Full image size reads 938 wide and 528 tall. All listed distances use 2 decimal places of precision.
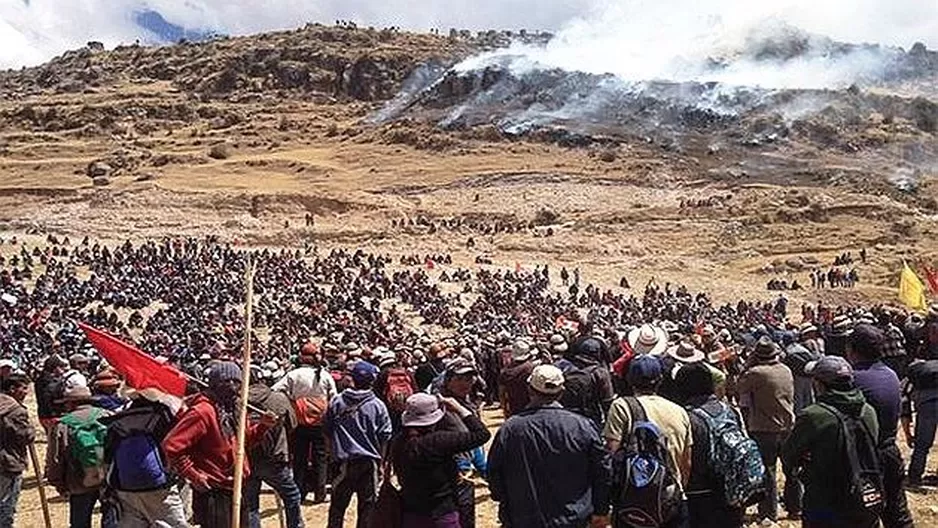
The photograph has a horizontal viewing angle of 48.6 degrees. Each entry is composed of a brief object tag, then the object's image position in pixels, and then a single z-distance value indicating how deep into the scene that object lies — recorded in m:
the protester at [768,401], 7.06
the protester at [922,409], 8.37
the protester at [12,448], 6.73
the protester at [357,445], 6.71
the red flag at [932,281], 22.00
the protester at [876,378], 5.79
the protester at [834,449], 4.89
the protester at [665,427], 4.95
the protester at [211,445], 5.54
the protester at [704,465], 5.11
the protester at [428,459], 5.07
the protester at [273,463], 6.57
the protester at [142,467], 5.43
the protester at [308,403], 7.83
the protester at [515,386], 7.58
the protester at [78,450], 6.14
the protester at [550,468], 4.86
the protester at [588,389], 6.99
